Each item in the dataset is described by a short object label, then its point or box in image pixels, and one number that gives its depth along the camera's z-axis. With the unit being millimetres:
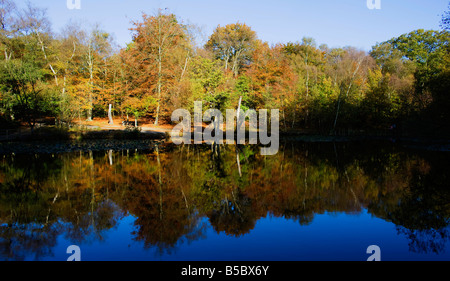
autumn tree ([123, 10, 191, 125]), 31656
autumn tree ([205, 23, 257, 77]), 45594
